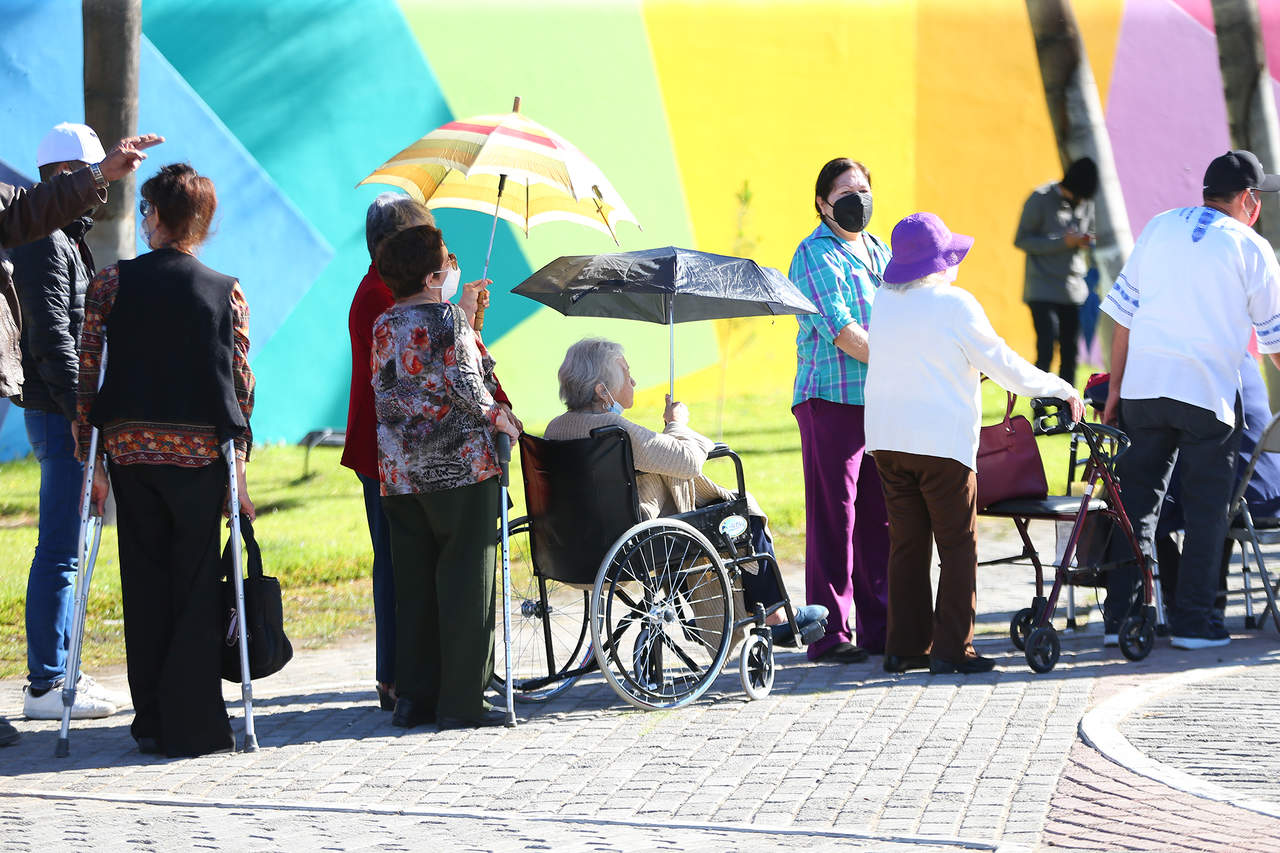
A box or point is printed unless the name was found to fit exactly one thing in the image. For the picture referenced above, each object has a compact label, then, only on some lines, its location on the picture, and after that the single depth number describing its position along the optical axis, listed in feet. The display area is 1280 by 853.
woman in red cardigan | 36.94
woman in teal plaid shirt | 43.68
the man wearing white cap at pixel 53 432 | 38.06
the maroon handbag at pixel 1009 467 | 42.68
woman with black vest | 33.83
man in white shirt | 43.32
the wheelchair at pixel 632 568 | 37.50
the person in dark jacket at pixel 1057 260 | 84.12
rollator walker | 41.09
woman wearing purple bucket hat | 39.52
